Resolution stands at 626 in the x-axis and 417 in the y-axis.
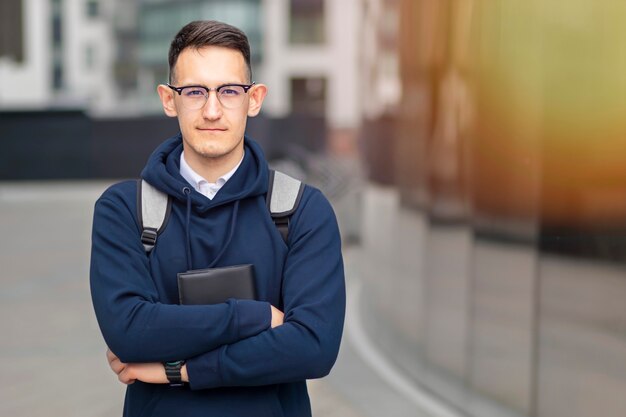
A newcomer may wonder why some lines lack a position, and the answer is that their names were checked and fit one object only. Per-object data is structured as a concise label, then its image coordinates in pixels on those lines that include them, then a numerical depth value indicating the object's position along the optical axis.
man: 2.52
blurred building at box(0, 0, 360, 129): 60.12
